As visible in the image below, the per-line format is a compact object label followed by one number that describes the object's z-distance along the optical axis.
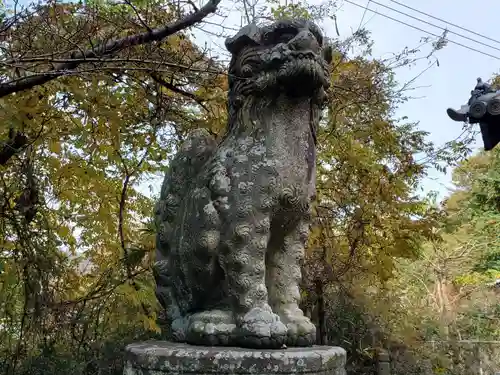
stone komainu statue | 2.25
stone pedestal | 1.97
